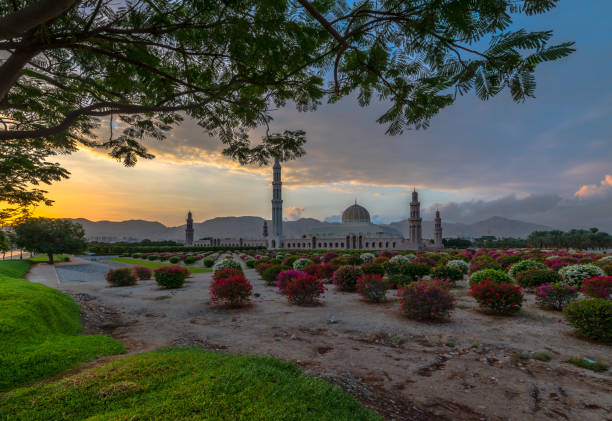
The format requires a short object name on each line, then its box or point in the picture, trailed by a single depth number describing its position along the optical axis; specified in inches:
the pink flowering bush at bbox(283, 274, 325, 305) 410.0
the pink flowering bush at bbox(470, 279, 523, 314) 347.9
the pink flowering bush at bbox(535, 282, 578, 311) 357.4
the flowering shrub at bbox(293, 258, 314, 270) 754.8
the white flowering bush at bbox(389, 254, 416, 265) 771.3
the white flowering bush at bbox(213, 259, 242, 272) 642.2
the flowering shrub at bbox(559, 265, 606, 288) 452.1
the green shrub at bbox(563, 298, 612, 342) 251.3
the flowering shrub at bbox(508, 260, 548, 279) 549.7
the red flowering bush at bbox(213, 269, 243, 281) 458.6
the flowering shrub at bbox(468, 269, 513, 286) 442.3
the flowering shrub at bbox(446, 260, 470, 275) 656.8
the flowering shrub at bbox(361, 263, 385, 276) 618.8
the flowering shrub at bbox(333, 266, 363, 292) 518.3
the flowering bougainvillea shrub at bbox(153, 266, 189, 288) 561.3
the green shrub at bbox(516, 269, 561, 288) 466.3
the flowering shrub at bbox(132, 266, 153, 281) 703.1
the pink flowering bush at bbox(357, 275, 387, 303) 425.1
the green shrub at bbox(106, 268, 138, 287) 598.5
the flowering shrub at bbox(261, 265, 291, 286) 622.9
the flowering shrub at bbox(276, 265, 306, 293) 471.5
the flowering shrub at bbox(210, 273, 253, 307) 387.5
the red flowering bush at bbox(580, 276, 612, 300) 346.3
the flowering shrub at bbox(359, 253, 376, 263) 956.9
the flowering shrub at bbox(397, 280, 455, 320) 321.1
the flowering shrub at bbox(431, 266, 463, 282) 572.1
